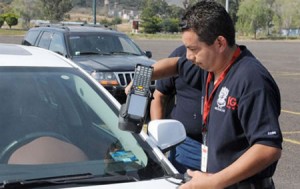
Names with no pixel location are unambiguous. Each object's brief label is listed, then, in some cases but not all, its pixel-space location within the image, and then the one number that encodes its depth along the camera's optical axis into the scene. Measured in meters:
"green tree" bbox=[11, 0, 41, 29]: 83.00
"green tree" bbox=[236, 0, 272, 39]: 69.00
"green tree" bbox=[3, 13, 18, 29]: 70.47
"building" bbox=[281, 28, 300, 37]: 79.39
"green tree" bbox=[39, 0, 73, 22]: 79.95
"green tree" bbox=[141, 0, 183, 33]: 72.25
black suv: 9.01
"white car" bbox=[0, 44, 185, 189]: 2.57
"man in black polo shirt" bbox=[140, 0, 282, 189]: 2.35
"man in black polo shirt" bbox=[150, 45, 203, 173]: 3.54
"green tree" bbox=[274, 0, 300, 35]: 80.50
